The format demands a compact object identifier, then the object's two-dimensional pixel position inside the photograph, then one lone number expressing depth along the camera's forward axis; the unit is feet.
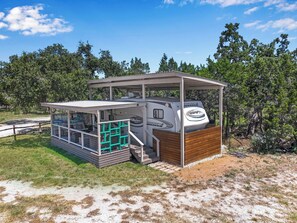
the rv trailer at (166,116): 33.22
